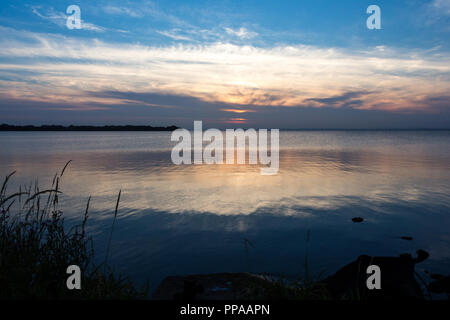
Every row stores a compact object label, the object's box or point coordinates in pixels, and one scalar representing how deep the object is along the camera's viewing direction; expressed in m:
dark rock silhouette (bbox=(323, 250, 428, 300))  6.53
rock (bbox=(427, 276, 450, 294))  8.38
